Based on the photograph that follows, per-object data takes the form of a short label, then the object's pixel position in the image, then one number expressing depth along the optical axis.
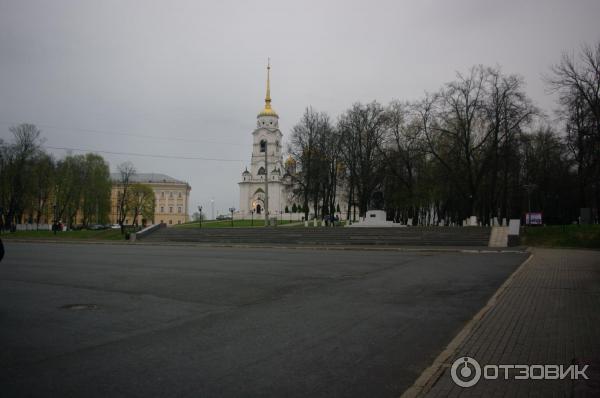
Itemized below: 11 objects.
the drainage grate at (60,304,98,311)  9.37
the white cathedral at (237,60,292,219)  105.00
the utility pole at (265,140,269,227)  51.62
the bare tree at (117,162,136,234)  79.49
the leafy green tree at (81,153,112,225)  71.56
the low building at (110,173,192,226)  125.88
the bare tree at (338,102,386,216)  48.62
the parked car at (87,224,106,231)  76.19
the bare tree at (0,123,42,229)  57.72
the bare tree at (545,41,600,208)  32.38
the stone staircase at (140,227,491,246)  34.62
